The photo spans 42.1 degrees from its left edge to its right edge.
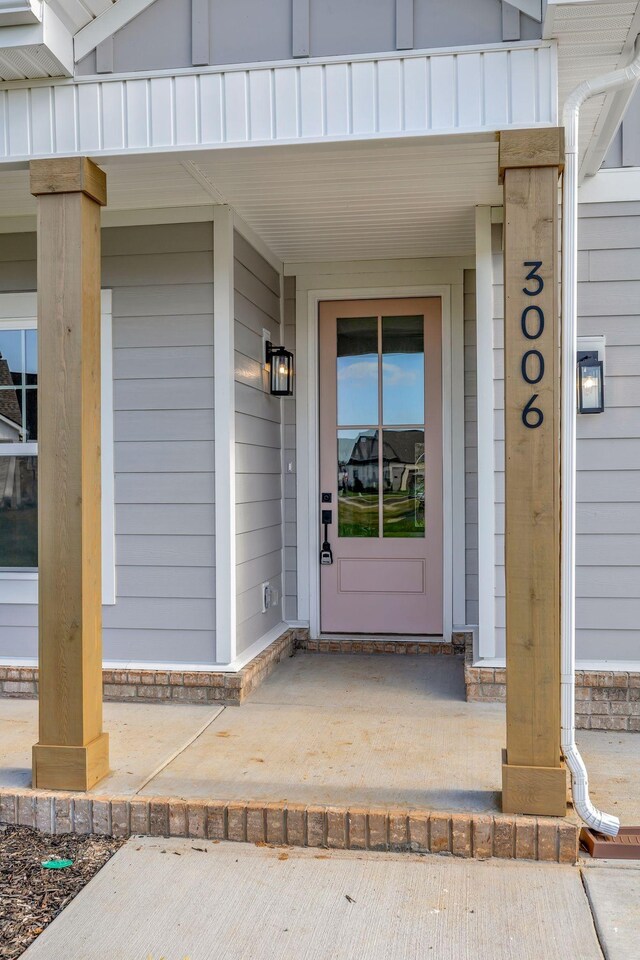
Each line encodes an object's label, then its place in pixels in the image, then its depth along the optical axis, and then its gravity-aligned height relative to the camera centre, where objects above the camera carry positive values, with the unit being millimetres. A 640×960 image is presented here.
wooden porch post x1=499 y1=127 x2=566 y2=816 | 2701 +56
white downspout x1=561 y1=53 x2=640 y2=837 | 2717 +361
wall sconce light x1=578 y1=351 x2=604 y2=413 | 3926 +449
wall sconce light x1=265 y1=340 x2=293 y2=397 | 4930 +646
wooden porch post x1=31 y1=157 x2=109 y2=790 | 2936 +27
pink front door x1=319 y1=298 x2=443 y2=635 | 5152 +89
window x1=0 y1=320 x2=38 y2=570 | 4344 +186
